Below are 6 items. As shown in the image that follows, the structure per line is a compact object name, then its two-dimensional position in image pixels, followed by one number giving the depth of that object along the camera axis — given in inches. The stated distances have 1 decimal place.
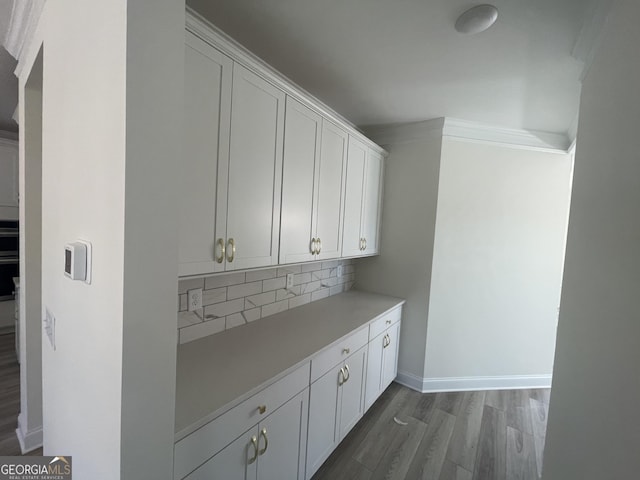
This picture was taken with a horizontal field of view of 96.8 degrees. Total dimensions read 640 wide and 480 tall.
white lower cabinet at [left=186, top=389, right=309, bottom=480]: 42.0
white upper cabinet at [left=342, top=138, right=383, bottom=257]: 90.7
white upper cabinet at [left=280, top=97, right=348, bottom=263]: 65.4
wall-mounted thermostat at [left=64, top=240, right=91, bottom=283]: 32.2
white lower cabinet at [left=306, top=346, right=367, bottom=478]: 62.5
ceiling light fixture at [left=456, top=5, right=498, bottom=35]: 48.3
